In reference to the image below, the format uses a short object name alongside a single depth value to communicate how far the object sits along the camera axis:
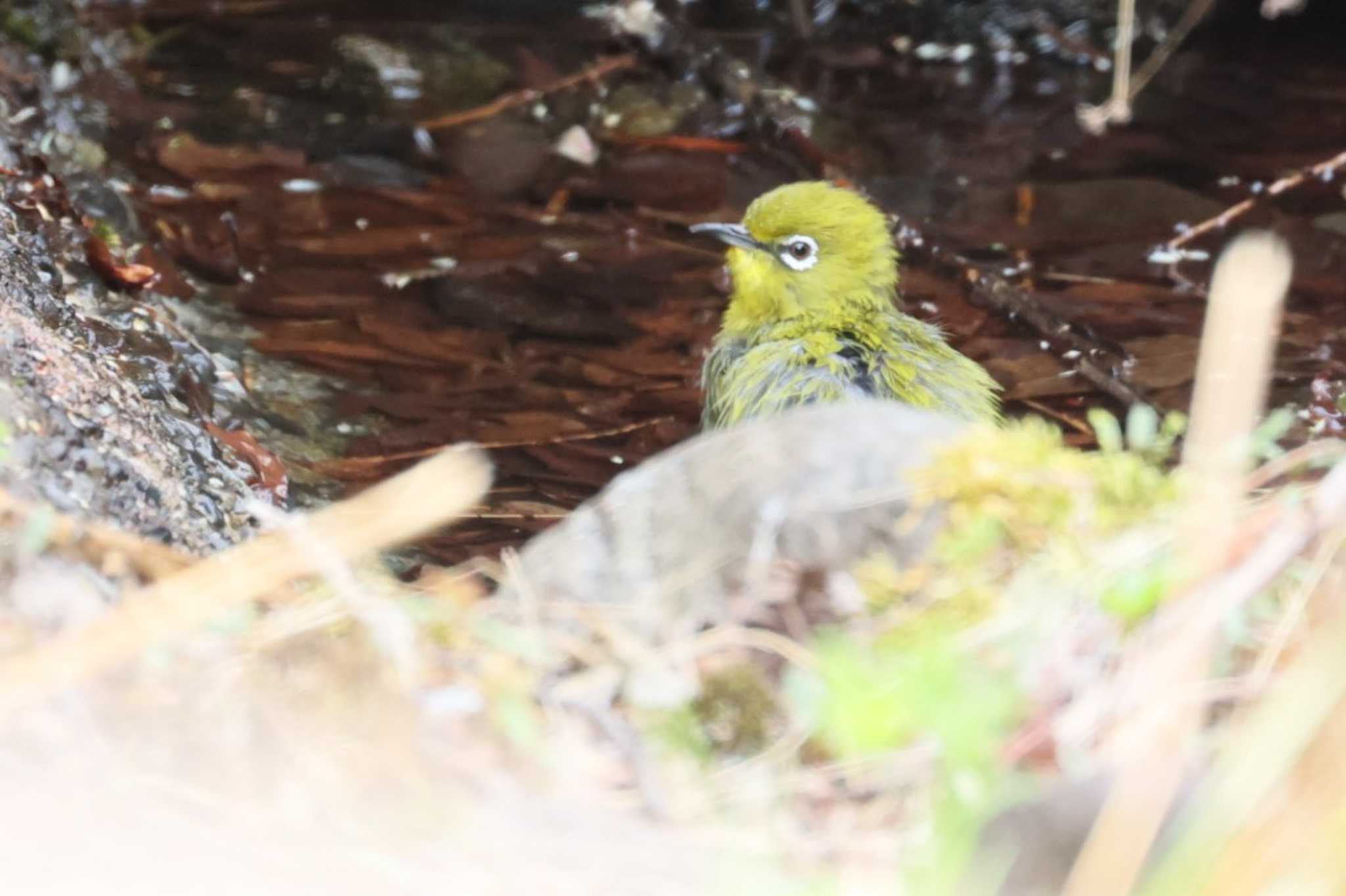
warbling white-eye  8.48
